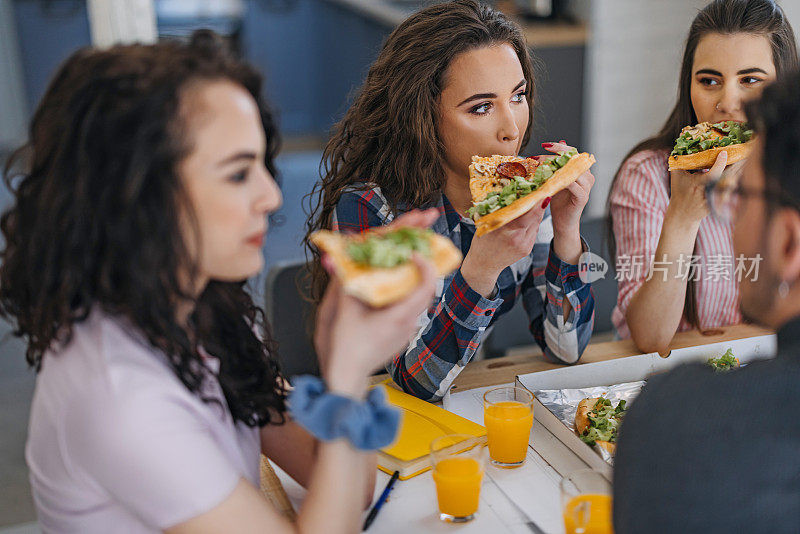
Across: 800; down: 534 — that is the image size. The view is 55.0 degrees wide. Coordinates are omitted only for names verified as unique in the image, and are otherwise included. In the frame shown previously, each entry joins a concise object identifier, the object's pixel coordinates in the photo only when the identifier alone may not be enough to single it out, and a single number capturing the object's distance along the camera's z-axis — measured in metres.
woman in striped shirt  1.89
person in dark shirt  0.86
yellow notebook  1.32
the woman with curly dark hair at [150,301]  0.97
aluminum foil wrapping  1.44
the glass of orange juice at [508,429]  1.33
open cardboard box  1.41
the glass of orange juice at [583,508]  1.10
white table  1.18
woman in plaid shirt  1.73
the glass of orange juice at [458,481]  1.18
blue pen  1.19
